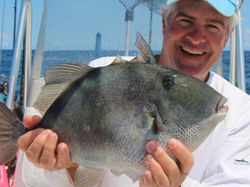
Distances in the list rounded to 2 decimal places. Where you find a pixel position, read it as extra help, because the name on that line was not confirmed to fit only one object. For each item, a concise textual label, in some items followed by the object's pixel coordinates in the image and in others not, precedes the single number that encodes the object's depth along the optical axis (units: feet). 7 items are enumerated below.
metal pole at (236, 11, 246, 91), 6.93
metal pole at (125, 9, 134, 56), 6.68
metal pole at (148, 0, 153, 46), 6.34
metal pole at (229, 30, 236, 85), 7.14
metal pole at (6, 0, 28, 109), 6.91
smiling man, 3.98
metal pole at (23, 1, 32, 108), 7.26
